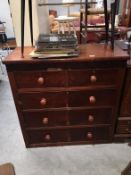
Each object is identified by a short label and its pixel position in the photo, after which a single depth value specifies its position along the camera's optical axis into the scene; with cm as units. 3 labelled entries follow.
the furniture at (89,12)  259
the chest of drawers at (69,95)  117
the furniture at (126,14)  442
